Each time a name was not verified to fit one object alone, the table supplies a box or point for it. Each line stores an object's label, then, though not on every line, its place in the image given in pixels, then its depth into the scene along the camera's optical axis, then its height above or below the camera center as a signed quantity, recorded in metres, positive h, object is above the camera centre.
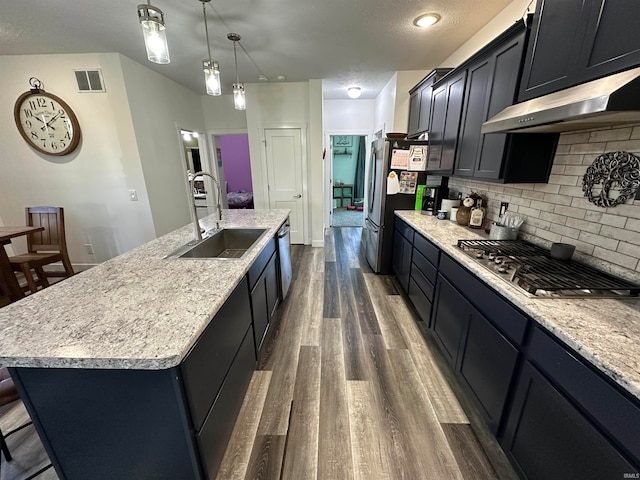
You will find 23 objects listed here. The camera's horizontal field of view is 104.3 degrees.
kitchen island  0.77 -0.66
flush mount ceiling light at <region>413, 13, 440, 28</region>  2.13 +1.27
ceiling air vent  2.87 +1.02
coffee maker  2.80 -0.31
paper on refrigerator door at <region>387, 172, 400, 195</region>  2.96 -0.17
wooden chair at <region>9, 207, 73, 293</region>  2.70 -0.70
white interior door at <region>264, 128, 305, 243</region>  4.22 -0.03
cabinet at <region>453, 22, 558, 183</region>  1.59 +0.26
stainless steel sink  2.02 -0.60
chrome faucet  1.73 -0.34
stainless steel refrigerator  2.91 -0.40
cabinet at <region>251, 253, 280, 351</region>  1.72 -0.98
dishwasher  2.47 -0.91
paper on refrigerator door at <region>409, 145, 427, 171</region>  2.85 +0.13
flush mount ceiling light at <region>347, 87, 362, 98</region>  4.22 +1.30
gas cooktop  1.11 -0.53
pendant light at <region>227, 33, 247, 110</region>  2.38 +0.72
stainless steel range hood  0.87 +0.24
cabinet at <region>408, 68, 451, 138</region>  2.71 +0.78
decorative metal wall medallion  1.20 -0.05
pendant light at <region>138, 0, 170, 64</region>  1.31 +0.75
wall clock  2.90 +0.58
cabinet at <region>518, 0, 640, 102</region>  0.98 +0.55
